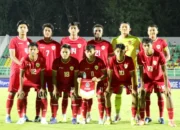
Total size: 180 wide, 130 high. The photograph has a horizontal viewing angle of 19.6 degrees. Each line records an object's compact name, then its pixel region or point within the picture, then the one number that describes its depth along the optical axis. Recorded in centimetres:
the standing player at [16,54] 1000
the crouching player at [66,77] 973
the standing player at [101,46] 1042
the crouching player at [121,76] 945
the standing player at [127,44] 1038
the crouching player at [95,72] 972
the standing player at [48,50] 1003
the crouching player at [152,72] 947
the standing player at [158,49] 996
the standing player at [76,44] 1045
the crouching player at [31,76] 962
